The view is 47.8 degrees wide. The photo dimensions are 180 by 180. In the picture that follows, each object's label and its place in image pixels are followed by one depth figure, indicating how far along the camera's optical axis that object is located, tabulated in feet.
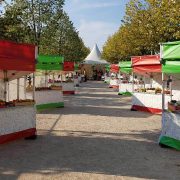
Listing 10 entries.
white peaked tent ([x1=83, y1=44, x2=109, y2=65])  134.31
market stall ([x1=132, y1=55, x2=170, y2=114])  28.66
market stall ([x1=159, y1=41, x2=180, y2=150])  18.65
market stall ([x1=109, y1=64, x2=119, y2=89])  74.32
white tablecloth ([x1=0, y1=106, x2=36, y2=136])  19.10
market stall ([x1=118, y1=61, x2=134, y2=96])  57.10
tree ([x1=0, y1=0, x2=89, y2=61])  43.99
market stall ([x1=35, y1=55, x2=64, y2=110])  34.79
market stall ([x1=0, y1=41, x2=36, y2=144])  18.69
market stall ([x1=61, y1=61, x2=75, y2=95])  57.95
